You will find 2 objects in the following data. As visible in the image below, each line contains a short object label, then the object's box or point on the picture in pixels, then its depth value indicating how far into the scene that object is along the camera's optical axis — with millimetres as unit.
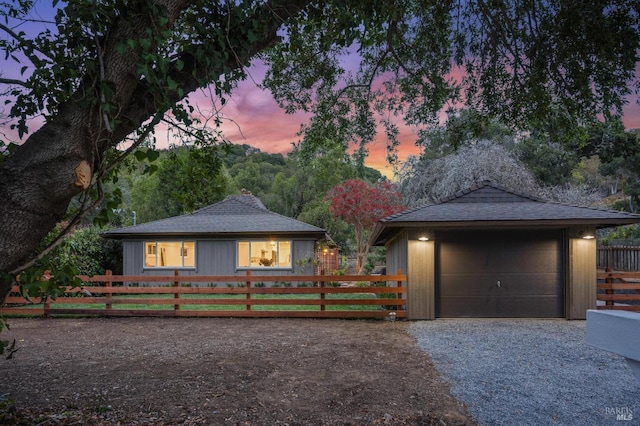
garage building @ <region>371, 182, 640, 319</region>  9258
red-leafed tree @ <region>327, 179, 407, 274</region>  23047
